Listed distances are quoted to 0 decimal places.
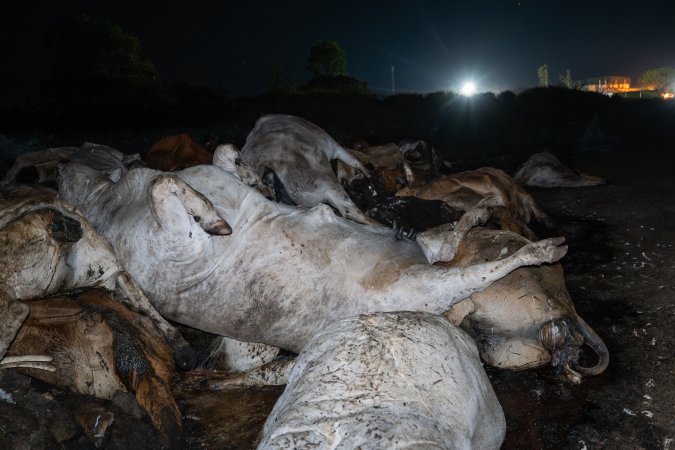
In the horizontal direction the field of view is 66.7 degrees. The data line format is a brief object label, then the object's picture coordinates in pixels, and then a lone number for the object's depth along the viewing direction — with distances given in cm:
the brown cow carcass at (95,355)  290
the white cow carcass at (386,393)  187
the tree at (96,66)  2441
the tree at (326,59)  5012
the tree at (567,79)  4678
